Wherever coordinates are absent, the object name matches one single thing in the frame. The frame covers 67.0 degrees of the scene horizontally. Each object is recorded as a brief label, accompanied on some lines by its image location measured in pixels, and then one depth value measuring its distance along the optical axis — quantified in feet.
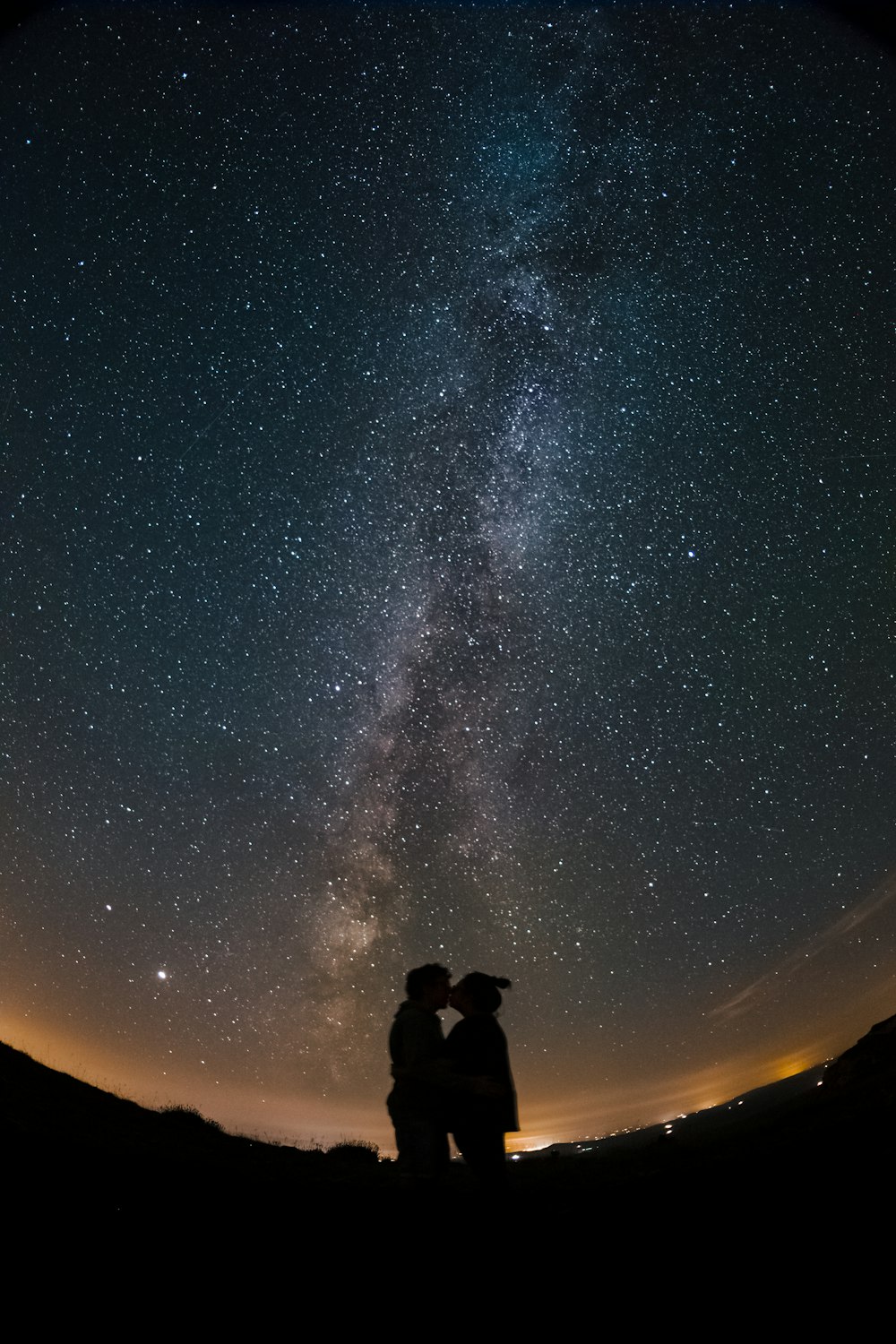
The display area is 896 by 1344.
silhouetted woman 14.03
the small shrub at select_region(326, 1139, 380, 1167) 45.31
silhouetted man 13.42
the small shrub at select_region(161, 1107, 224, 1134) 47.26
